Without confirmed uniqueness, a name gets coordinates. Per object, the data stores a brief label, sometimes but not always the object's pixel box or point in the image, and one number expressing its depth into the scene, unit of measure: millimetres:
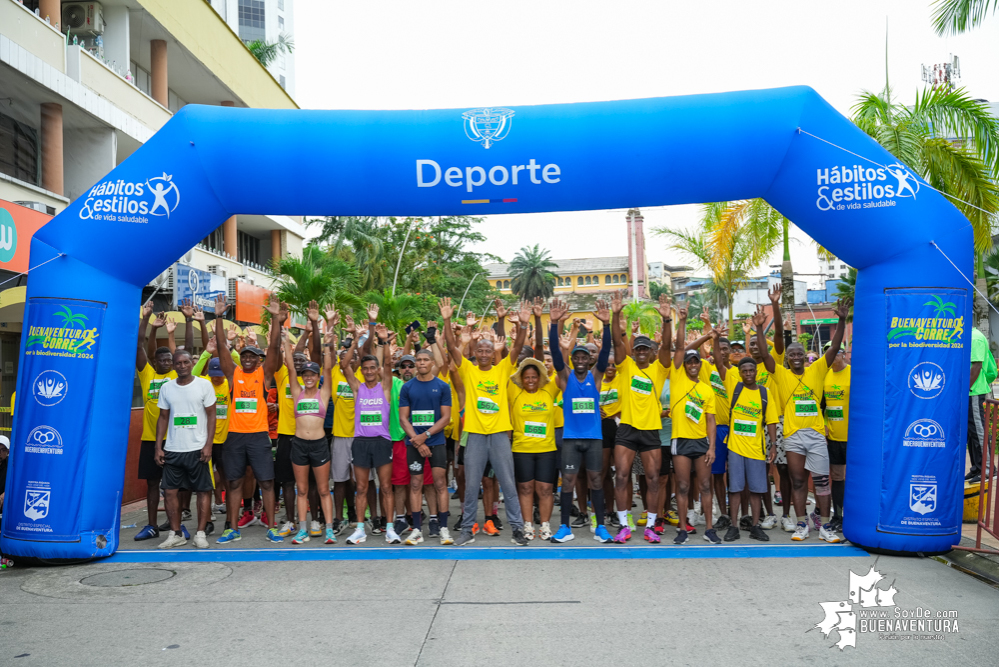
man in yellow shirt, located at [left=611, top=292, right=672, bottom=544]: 7520
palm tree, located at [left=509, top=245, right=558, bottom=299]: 86062
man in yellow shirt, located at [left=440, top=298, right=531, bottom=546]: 7430
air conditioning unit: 17797
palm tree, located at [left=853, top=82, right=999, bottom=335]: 11469
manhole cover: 6066
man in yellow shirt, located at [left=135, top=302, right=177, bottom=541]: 8164
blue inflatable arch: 6621
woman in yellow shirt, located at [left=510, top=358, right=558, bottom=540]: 7512
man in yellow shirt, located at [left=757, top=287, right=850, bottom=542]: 7543
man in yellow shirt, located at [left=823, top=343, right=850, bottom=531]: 7645
